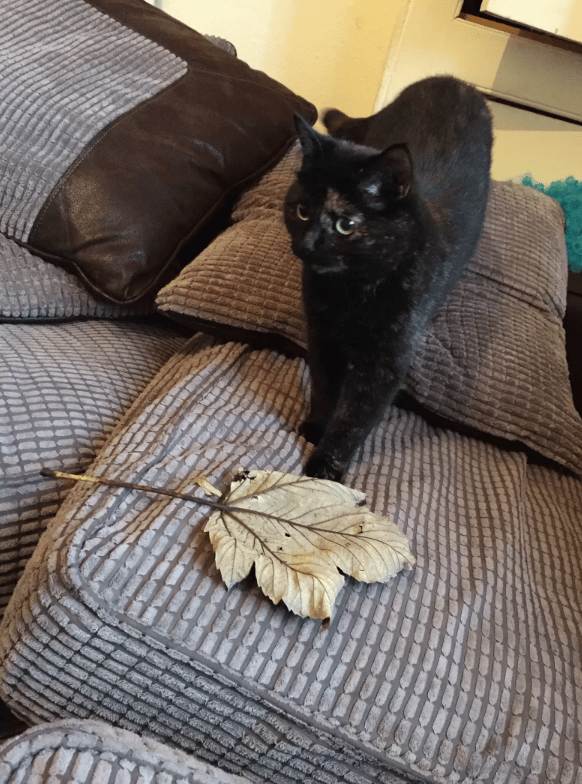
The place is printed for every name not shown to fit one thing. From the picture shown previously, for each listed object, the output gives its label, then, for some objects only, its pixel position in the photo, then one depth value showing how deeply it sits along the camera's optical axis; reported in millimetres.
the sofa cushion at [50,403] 581
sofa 433
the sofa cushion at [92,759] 312
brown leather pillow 922
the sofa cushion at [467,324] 795
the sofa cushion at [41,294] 875
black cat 644
